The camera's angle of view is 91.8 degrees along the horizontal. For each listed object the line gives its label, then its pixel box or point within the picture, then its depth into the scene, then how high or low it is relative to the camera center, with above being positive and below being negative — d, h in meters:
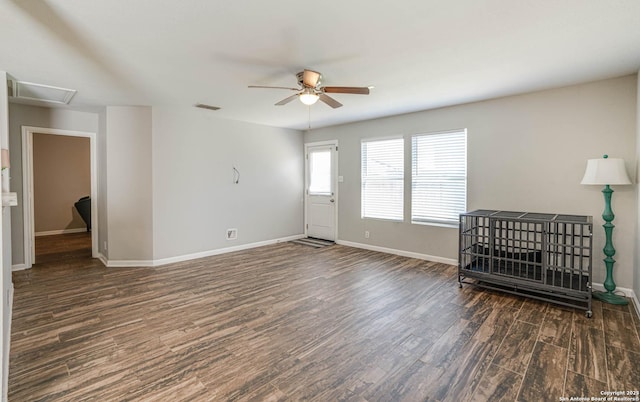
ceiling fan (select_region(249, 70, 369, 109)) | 3.04 +1.06
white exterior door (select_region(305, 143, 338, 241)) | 6.50 +0.05
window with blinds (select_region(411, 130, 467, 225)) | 4.66 +0.26
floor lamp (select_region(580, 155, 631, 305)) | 3.20 +0.12
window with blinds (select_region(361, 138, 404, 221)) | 5.41 +0.27
